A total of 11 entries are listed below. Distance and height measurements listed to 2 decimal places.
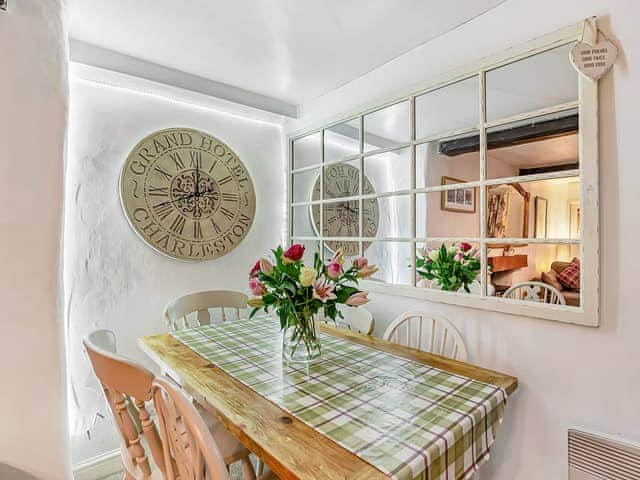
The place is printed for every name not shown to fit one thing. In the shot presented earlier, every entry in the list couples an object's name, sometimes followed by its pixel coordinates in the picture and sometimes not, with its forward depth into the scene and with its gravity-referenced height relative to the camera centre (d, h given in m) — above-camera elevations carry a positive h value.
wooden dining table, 0.74 -0.50
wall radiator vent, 1.02 -0.69
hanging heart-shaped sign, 1.08 +0.62
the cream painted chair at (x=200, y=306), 1.91 -0.40
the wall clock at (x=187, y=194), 1.93 +0.30
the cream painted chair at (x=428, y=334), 1.45 -0.45
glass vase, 1.28 -0.40
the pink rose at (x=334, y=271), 1.25 -0.11
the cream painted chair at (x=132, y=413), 0.86 -0.52
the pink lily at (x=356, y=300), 1.26 -0.22
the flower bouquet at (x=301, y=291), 1.22 -0.19
